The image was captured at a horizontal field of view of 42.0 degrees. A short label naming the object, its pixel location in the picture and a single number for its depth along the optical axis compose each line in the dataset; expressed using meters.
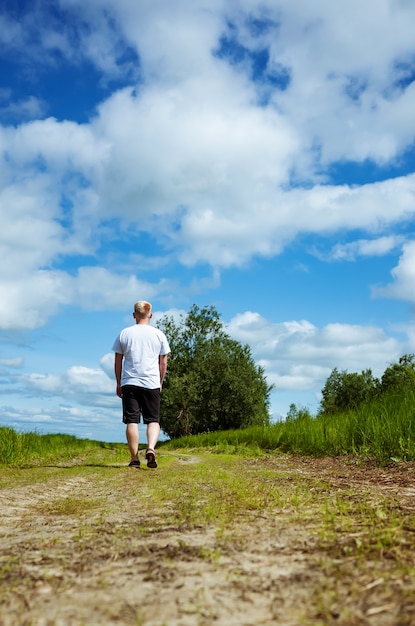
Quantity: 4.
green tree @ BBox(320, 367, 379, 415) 49.00
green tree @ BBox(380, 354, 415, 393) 40.22
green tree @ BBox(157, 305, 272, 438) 40.50
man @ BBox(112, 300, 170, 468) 9.59
